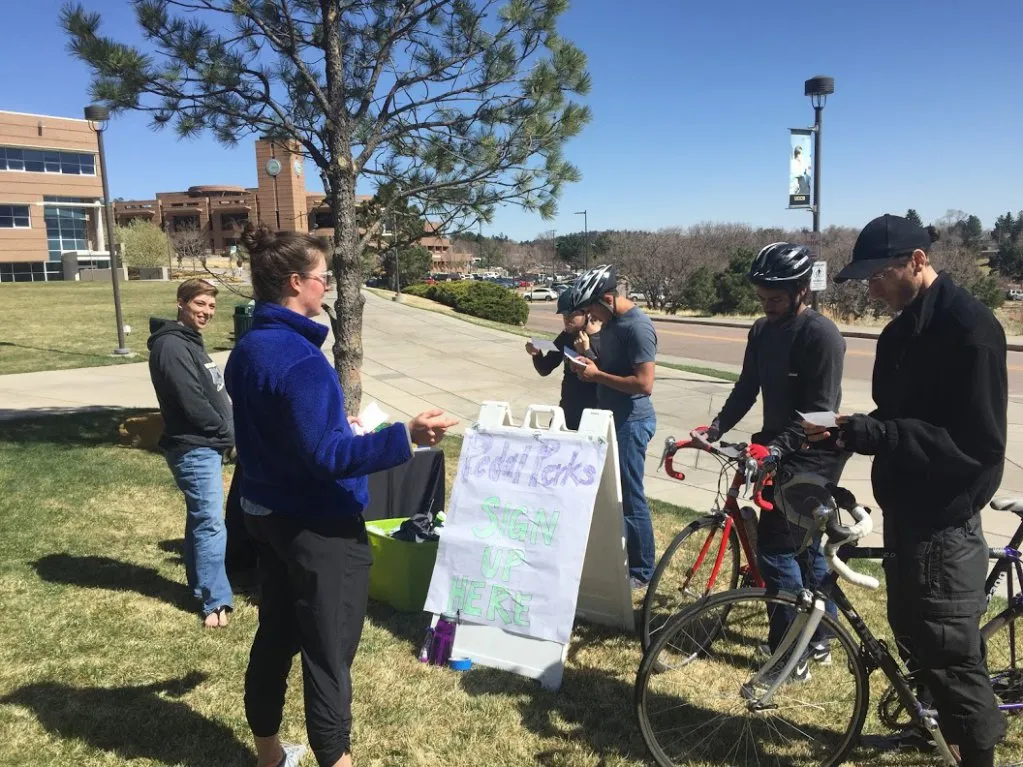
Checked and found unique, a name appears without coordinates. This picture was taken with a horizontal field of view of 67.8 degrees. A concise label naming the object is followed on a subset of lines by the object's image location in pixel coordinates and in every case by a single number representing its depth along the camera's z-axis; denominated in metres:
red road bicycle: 3.20
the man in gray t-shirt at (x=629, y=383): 3.99
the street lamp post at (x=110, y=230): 13.23
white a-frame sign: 3.40
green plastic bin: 4.09
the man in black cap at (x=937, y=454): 2.27
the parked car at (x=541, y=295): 57.59
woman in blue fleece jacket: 2.15
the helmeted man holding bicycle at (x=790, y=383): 3.18
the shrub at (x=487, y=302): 29.47
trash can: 13.07
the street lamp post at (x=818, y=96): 12.72
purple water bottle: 3.59
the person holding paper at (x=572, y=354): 4.34
